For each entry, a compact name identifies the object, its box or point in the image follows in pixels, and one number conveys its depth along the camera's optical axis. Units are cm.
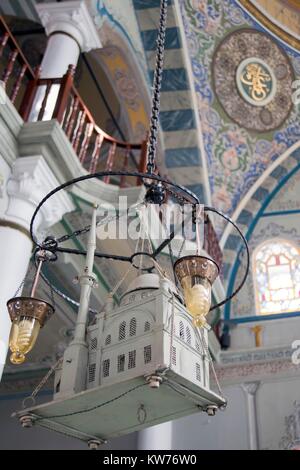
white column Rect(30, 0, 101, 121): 645
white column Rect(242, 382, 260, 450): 793
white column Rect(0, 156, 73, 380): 458
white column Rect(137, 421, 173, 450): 784
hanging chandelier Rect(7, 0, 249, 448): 244
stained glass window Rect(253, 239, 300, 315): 908
